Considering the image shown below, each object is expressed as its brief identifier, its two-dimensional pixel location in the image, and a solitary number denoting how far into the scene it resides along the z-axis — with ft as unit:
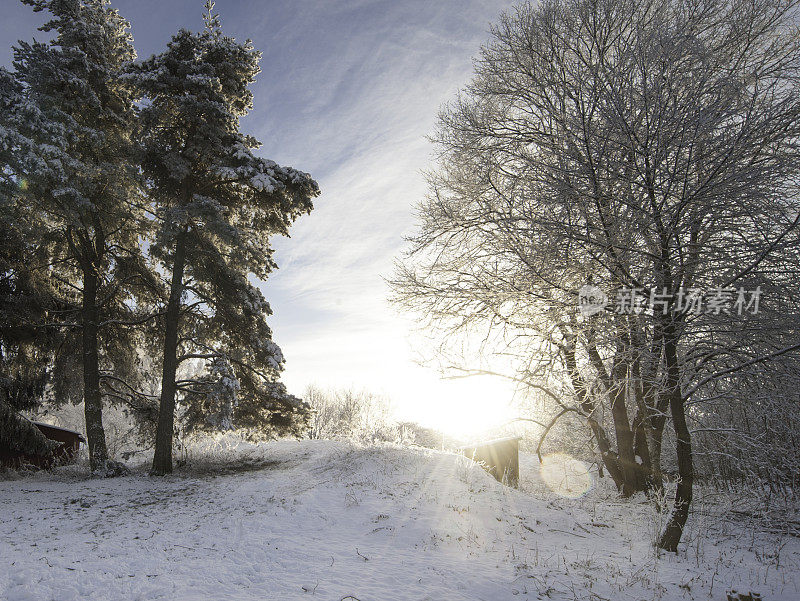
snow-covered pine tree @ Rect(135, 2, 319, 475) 35.19
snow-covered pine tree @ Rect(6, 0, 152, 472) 30.63
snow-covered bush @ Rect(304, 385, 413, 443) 213.48
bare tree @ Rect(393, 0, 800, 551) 15.10
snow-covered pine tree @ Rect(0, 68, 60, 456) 35.50
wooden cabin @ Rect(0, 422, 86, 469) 47.80
